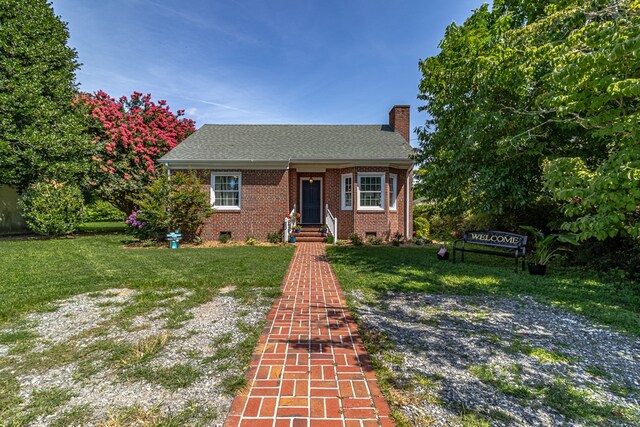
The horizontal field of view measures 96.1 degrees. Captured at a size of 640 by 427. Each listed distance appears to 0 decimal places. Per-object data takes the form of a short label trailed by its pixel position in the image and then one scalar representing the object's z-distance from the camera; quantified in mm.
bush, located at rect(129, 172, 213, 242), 10938
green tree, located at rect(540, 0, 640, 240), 3487
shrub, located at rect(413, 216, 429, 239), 14016
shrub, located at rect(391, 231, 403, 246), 11734
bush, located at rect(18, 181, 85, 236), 11922
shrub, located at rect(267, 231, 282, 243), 11914
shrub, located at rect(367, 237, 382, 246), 11859
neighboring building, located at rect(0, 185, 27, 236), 14695
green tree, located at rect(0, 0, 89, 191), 11883
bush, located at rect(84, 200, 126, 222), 22844
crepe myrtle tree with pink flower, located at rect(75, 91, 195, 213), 14109
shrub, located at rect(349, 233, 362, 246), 11633
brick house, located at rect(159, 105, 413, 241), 12258
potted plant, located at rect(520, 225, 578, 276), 6730
